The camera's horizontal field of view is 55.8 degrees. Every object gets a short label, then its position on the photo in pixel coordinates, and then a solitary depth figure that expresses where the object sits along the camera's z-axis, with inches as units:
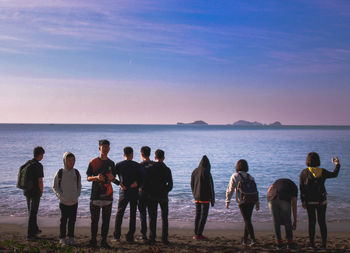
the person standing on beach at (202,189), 288.0
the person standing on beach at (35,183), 281.3
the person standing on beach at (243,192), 266.1
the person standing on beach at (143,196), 277.9
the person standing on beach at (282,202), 251.9
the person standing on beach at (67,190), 258.8
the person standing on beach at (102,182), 256.4
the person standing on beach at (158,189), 279.1
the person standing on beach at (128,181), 269.9
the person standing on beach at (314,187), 254.5
